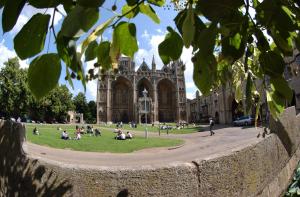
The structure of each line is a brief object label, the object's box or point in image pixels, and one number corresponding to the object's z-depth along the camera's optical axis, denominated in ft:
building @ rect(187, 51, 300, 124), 122.82
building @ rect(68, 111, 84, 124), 180.72
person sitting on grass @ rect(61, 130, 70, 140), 67.36
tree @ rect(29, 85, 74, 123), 141.88
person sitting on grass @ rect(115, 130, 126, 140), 69.53
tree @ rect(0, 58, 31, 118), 126.37
